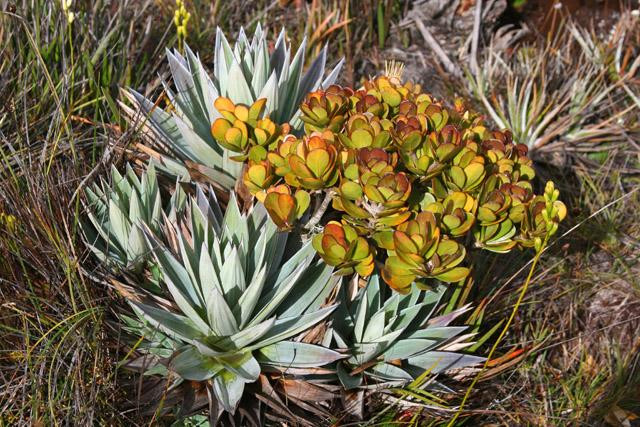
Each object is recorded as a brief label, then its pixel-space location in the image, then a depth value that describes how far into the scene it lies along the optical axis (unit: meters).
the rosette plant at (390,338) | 2.07
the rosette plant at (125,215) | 2.11
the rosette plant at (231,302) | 1.90
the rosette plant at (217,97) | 2.33
